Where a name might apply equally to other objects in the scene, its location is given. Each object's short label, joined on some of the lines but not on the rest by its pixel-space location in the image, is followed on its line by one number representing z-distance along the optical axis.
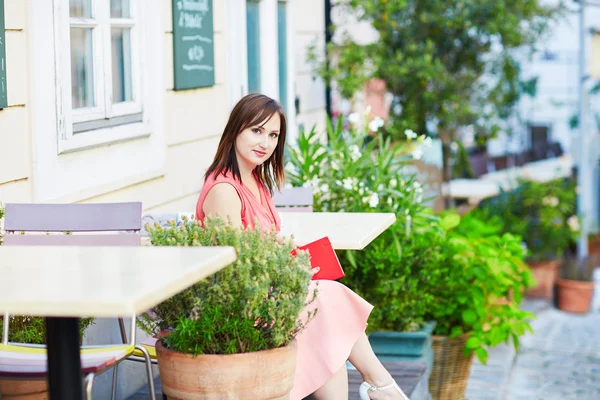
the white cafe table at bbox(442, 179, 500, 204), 9.09
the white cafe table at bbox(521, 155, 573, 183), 9.83
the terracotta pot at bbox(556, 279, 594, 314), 8.56
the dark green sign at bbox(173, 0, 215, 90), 4.75
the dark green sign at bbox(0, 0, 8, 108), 3.26
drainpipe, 7.34
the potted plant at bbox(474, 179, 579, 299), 8.81
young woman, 3.23
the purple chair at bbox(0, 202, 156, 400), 3.04
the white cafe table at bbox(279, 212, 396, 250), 3.42
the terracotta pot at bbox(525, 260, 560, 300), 8.84
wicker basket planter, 5.19
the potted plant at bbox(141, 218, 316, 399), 2.68
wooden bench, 4.21
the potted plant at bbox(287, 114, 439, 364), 4.78
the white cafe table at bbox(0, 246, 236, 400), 1.97
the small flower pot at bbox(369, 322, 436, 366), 4.71
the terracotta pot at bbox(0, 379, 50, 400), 2.84
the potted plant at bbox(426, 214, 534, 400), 5.13
